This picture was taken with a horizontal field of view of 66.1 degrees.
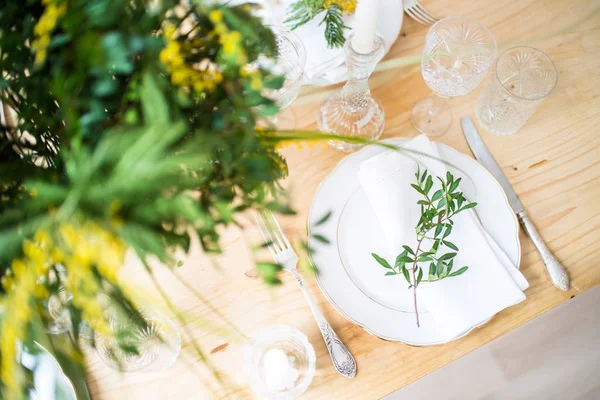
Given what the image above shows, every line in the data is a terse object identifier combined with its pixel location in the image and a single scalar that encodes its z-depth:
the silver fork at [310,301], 0.73
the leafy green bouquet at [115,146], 0.32
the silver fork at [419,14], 0.88
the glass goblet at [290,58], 0.69
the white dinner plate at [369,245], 0.73
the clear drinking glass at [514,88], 0.81
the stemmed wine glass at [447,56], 0.81
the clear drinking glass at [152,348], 0.70
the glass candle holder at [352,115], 0.82
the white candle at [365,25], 0.63
